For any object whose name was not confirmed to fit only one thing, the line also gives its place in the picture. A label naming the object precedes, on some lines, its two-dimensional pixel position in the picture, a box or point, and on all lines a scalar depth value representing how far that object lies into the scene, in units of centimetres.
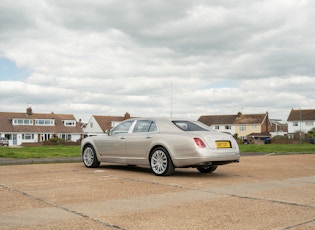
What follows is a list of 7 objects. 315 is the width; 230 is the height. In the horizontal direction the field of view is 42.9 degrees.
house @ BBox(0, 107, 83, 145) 7194
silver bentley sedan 923
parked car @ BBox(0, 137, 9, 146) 6369
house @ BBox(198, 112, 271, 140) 9138
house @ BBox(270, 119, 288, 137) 9835
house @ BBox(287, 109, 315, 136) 8688
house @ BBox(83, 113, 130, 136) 8394
